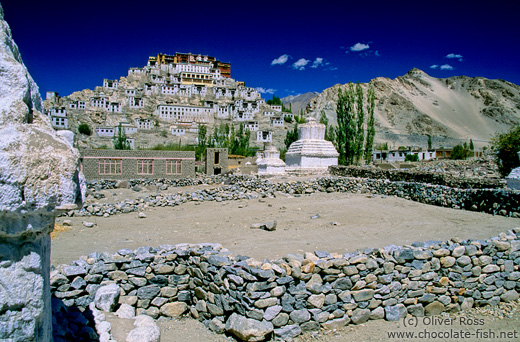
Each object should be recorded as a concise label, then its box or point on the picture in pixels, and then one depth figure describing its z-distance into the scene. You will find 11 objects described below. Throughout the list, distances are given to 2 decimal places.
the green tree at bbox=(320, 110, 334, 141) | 39.28
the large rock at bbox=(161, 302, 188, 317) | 5.09
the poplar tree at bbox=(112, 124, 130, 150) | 50.69
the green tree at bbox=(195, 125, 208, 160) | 46.69
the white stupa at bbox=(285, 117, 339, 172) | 24.34
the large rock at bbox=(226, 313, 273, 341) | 4.34
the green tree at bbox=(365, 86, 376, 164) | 34.84
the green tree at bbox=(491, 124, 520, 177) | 19.80
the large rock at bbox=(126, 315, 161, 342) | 3.38
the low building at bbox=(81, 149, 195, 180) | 25.34
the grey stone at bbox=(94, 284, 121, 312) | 4.29
